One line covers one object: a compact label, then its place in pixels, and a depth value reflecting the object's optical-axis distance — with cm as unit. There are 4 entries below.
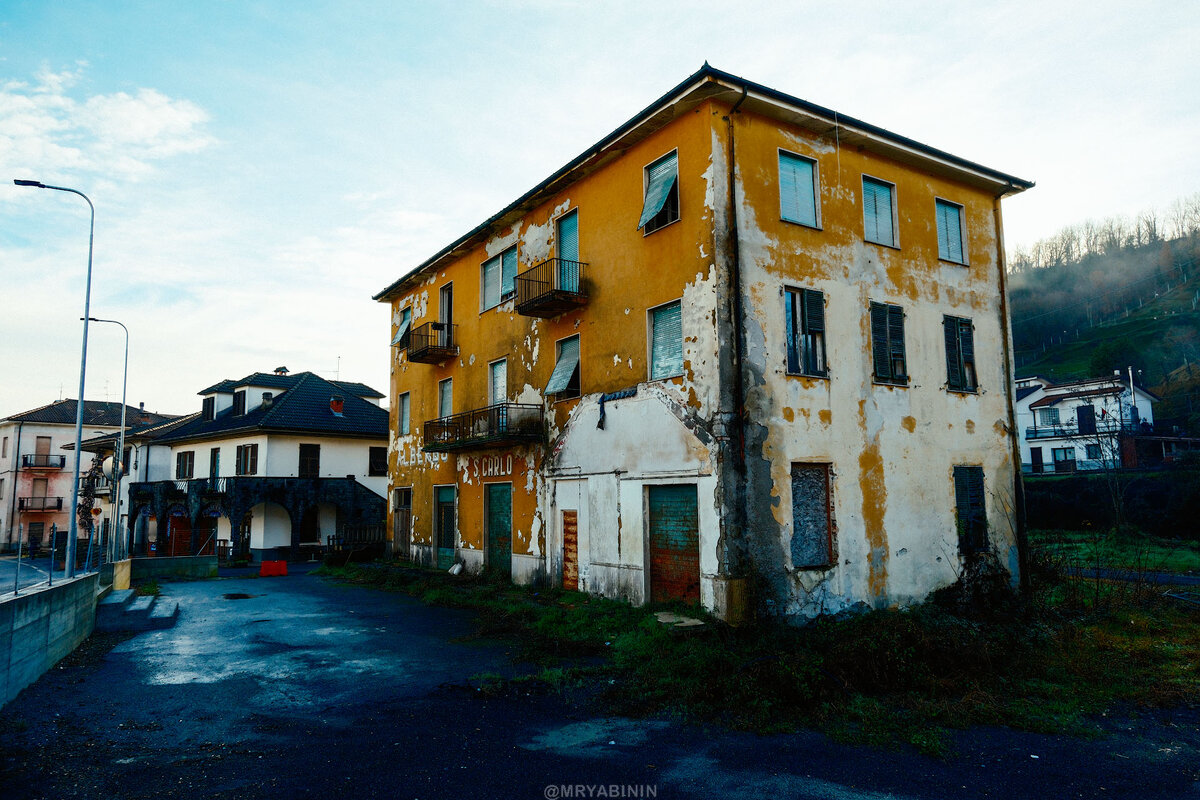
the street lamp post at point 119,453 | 2664
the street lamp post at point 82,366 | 1385
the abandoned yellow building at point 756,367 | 1302
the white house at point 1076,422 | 4494
